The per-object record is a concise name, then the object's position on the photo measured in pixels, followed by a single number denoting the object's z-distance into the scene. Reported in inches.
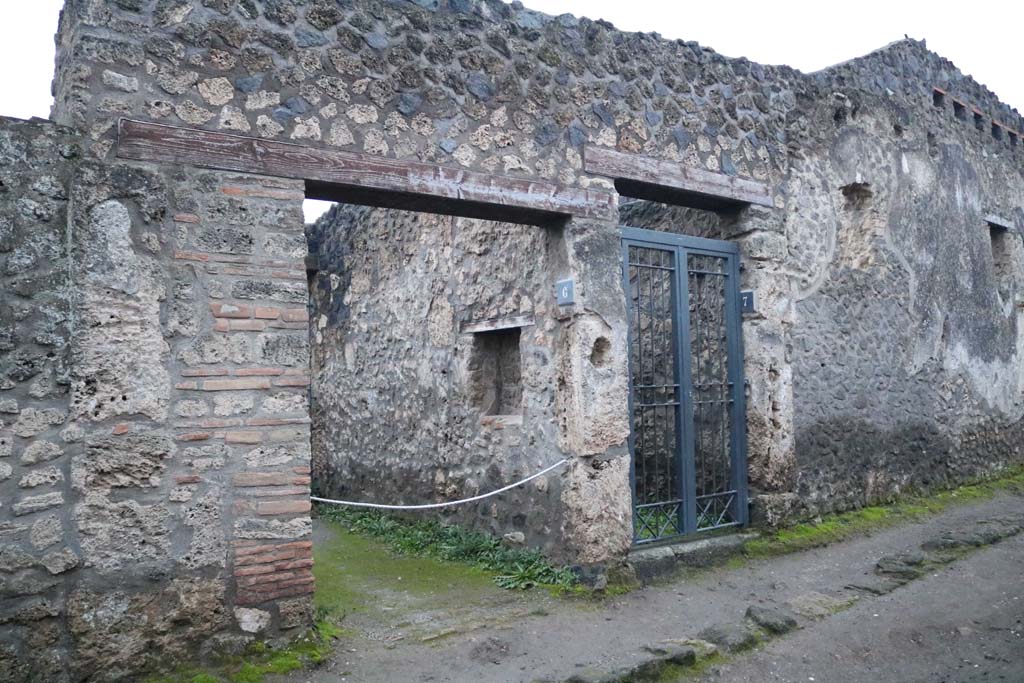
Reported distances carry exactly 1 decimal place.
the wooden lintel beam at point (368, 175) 154.1
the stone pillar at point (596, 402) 207.6
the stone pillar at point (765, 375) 254.4
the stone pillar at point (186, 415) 143.8
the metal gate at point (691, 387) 235.9
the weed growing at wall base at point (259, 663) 146.3
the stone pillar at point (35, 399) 135.8
